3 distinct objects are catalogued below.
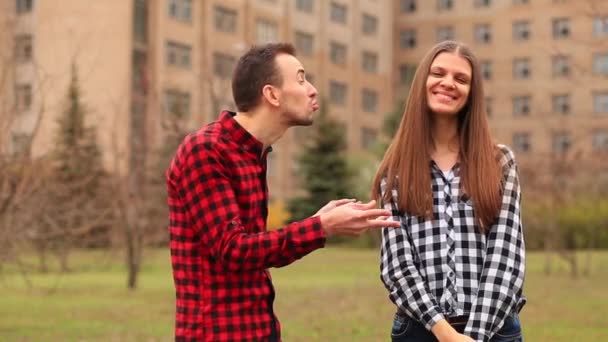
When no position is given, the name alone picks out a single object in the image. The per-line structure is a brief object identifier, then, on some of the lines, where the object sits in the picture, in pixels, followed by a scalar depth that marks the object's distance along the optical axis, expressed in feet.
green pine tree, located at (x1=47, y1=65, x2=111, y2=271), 51.14
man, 10.88
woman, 12.96
